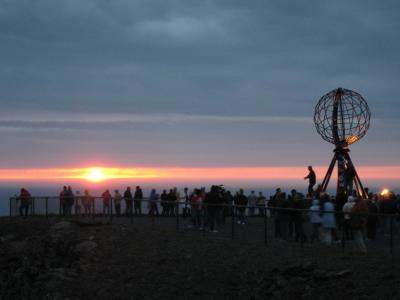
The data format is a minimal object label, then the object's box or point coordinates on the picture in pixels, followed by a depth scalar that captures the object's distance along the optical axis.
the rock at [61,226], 28.84
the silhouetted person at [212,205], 25.03
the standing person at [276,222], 21.92
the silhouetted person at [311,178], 32.91
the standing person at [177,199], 26.34
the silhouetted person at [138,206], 29.70
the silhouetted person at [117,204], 30.42
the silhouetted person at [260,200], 32.75
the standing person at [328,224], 19.86
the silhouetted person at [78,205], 32.79
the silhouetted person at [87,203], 32.16
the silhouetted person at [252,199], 33.39
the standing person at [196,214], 25.76
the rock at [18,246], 25.14
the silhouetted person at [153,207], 28.49
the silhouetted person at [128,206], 29.94
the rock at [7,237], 28.30
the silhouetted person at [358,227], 18.89
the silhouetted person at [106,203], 31.11
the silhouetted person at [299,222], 20.80
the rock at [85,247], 24.23
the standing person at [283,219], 21.50
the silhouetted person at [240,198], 30.56
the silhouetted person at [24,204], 34.75
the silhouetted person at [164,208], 28.47
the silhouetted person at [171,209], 27.42
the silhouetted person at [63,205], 33.44
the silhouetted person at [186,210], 27.42
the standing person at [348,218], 19.43
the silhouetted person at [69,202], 33.25
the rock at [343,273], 16.84
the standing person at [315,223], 20.19
